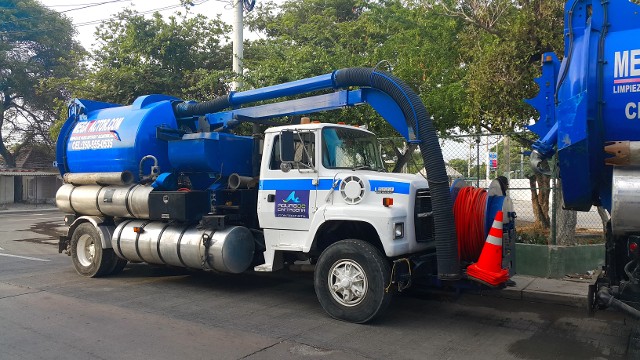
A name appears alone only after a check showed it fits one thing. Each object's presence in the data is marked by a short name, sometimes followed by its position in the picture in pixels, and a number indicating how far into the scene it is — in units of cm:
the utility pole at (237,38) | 1384
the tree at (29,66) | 3294
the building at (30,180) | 3459
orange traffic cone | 584
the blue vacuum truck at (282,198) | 620
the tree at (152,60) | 1618
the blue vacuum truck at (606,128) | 450
